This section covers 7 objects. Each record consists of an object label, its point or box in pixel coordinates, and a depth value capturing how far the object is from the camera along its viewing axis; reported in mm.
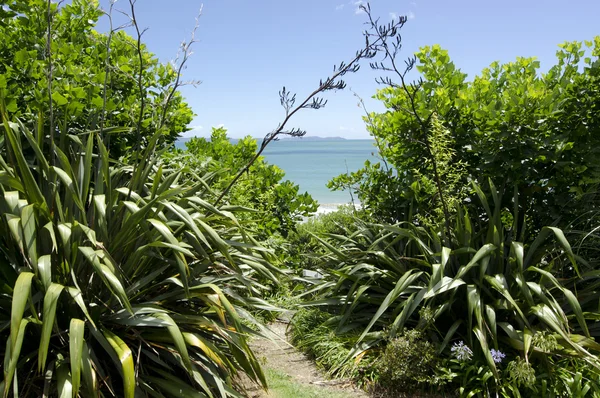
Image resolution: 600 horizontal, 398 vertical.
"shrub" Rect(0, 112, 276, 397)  2631
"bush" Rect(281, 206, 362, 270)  6115
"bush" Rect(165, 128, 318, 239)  5986
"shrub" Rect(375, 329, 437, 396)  3717
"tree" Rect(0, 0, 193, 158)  4199
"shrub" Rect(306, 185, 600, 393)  3715
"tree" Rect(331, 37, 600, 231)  4586
